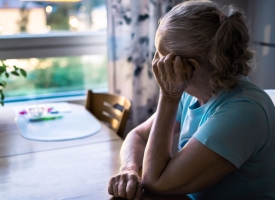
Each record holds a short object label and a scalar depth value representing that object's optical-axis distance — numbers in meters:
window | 2.51
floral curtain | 2.44
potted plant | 1.92
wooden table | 1.19
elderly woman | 1.06
